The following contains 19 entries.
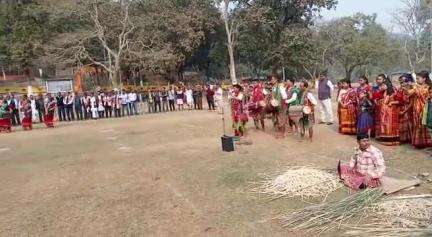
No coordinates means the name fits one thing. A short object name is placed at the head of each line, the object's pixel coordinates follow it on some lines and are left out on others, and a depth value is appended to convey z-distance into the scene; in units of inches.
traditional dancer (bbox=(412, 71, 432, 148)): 358.9
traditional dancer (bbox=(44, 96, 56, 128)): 762.2
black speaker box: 399.9
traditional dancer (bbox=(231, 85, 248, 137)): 464.1
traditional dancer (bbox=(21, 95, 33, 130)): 740.6
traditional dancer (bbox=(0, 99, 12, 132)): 709.9
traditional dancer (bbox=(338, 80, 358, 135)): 448.8
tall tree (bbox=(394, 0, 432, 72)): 1873.8
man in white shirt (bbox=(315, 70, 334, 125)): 535.2
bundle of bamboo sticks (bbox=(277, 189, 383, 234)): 206.5
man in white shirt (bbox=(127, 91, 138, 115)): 936.9
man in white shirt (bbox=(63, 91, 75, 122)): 856.4
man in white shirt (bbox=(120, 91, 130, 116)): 925.8
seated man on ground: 250.3
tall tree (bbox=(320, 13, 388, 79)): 2082.9
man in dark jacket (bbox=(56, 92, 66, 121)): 856.5
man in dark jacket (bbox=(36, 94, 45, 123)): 837.8
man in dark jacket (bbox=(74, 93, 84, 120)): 877.2
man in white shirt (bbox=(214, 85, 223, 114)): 831.6
